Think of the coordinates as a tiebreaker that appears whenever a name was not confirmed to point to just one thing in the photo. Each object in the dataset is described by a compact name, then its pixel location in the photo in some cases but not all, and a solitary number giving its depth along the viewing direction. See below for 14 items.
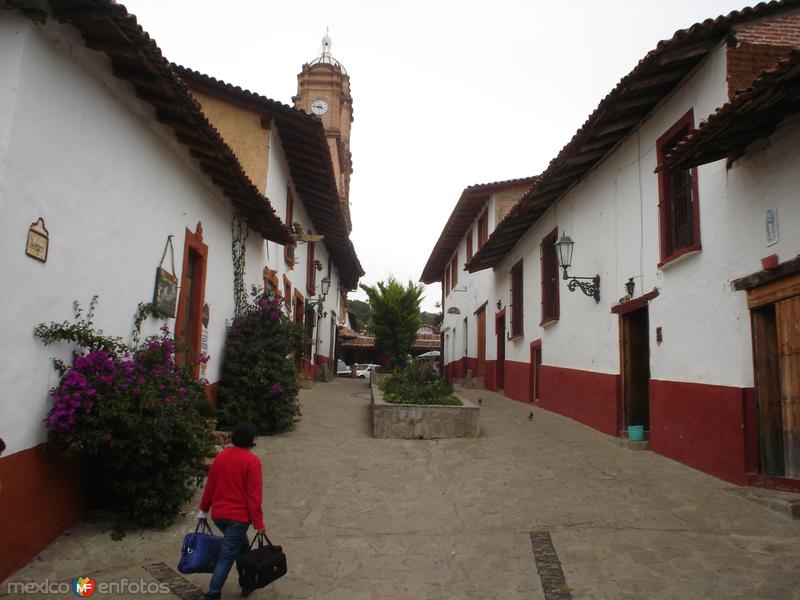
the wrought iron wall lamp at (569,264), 9.39
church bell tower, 31.97
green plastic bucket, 7.94
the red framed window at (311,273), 17.75
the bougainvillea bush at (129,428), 4.24
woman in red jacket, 3.64
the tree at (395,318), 22.09
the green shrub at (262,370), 8.55
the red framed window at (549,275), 12.02
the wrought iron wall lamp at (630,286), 8.23
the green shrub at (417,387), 9.54
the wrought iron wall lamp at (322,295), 18.12
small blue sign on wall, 5.24
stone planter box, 8.81
